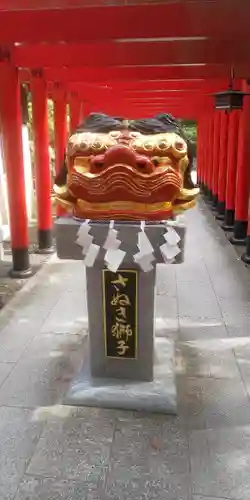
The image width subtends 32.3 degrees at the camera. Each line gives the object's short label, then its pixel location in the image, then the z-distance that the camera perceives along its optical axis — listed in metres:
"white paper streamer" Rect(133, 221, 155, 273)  3.35
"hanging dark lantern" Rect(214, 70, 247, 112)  5.76
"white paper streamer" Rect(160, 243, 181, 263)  3.37
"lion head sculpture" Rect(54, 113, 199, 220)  3.20
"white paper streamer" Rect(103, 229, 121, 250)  3.36
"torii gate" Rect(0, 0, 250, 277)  4.54
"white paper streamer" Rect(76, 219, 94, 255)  3.42
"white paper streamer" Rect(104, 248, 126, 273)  3.36
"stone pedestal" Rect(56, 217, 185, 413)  3.50
